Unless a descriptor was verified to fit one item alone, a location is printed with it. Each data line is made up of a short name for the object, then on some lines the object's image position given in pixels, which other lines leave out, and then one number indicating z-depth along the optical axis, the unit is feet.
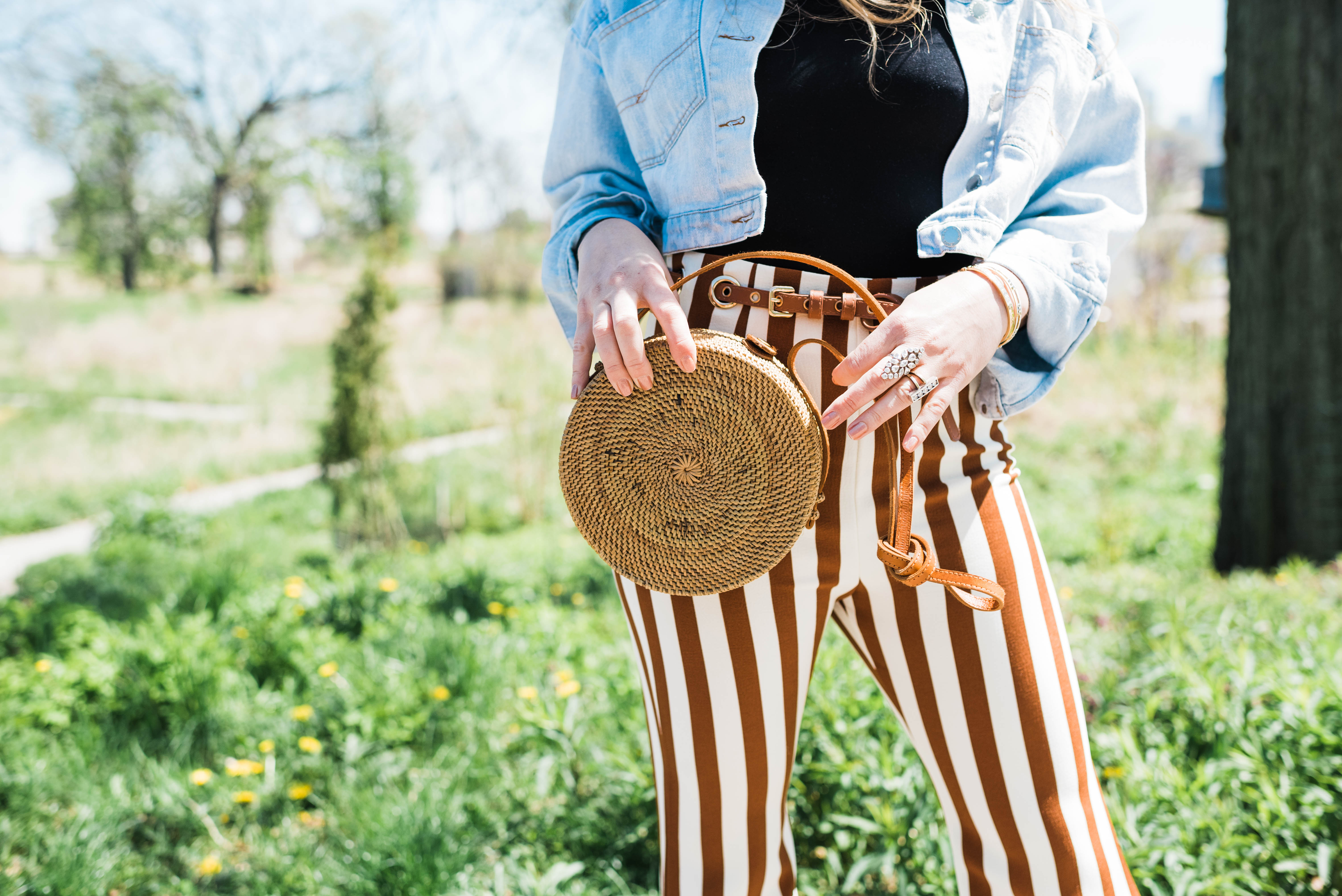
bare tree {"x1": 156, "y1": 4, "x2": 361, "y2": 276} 67.92
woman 3.05
